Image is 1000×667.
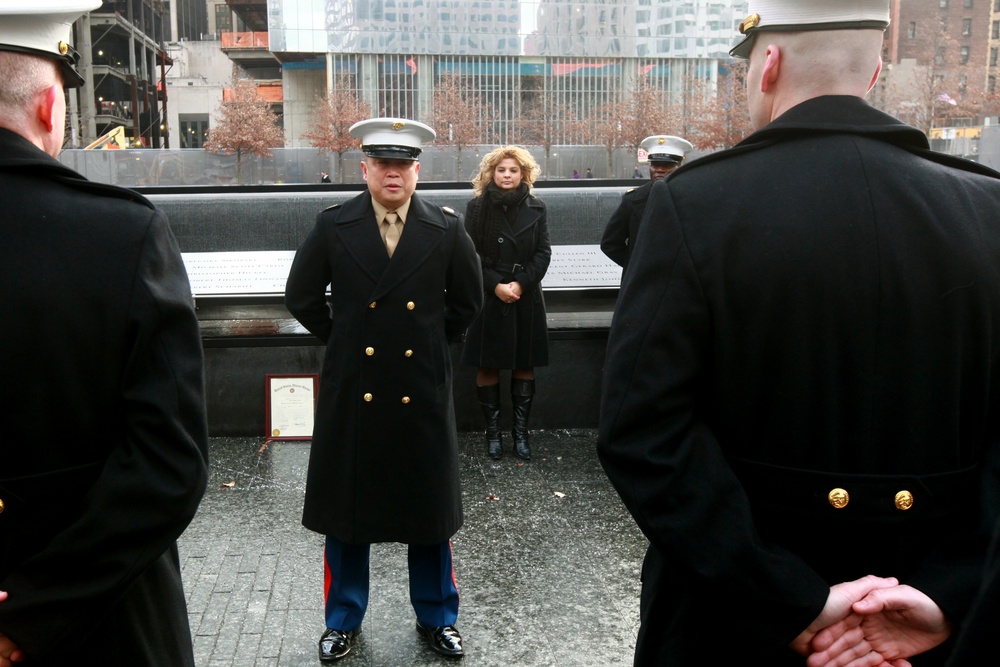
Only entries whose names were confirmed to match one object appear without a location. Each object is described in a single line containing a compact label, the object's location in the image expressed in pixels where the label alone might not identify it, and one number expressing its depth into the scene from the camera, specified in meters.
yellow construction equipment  26.90
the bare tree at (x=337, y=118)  55.31
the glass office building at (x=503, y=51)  68.88
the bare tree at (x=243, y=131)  51.59
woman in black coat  6.80
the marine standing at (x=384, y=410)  3.99
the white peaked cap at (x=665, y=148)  7.58
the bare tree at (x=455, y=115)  57.76
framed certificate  7.04
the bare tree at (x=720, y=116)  57.84
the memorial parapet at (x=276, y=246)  7.64
